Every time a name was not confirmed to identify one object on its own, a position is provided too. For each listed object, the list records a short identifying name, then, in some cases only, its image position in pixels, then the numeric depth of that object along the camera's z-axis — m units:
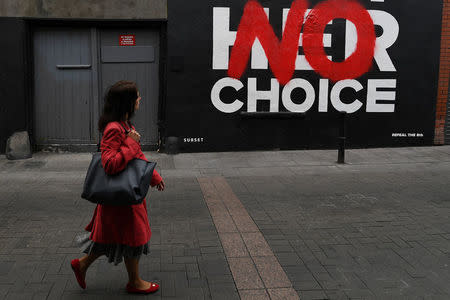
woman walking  3.25
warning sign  10.03
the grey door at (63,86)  9.98
